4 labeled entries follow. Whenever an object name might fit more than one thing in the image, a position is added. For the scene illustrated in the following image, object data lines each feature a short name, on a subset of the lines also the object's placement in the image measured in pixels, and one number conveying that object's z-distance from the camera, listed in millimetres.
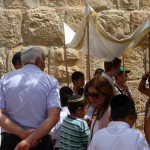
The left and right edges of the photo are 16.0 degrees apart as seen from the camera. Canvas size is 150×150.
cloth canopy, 5859
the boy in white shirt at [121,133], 3693
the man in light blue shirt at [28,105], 4500
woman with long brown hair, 4527
